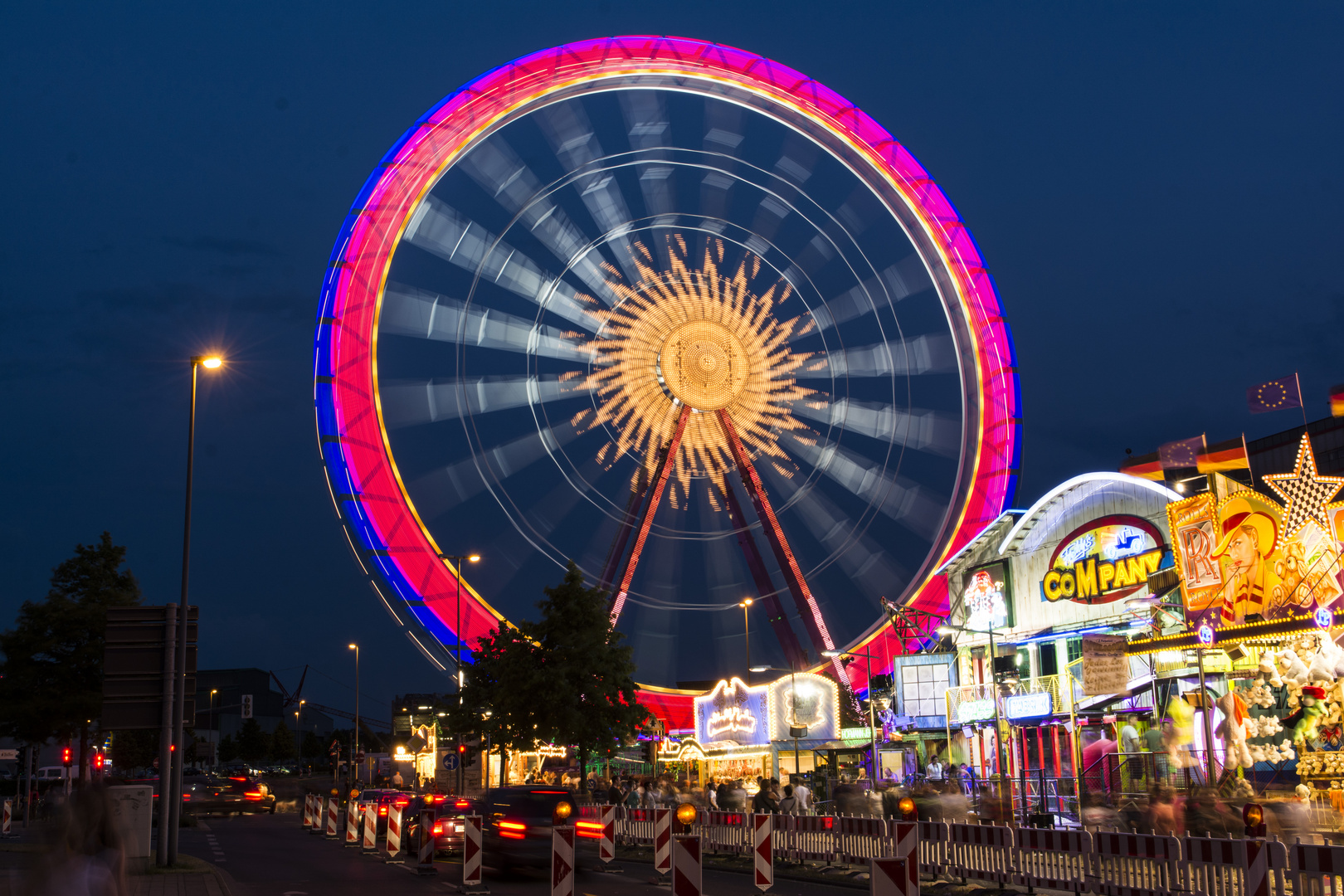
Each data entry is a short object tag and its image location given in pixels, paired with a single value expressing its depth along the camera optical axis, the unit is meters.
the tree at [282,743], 124.31
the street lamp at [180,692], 19.81
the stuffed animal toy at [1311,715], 25.58
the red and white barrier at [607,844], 17.91
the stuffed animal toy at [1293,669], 25.80
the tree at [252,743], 118.31
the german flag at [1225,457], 30.19
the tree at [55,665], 29.89
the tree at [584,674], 35.59
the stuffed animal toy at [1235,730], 28.00
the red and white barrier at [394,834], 23.27
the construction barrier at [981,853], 15.67
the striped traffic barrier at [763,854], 14.65
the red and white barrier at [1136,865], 12.94
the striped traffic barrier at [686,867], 11.75
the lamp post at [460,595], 30.56
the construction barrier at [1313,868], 10.48
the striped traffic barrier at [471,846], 15.78
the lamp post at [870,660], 36.62
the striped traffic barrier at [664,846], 15.75
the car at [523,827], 18.11
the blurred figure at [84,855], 6.19
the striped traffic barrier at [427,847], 20.00
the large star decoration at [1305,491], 25.17
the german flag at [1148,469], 35.41
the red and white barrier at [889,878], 10.35
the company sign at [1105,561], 33.12
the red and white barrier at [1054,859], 14.34
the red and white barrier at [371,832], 26.84
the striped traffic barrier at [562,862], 12.25
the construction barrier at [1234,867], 10.60
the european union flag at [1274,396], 28.61
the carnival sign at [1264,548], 25.03
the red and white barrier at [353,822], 28.99
